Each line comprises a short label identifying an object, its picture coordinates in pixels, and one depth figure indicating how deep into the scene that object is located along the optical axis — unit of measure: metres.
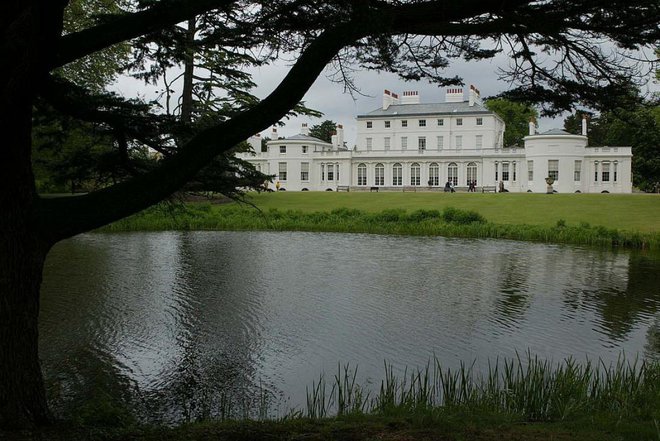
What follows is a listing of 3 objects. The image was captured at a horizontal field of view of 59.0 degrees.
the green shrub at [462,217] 22.81
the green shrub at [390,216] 23.70
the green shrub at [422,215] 23.48
